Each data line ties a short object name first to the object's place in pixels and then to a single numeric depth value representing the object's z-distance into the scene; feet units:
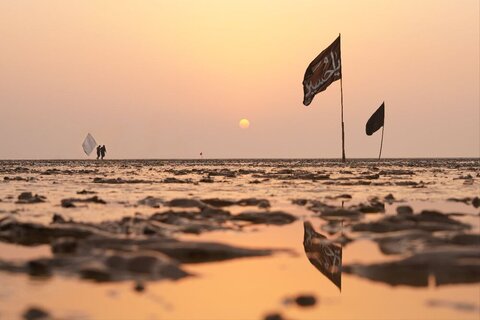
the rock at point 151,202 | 50.79
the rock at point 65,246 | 24.50
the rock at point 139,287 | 17.84
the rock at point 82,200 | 50.03
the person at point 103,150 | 370.00
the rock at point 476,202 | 49.41
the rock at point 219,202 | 51.12
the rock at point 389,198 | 54.80
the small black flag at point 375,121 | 166.71
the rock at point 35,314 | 14.96
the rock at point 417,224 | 32.76
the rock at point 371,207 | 44.37
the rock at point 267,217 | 37.83
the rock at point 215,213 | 39.91
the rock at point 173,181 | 96.48
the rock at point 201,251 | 23.79
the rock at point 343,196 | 58.18
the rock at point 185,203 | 47.78
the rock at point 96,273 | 19.52
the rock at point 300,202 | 50.71
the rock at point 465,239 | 26.81
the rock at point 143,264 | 20.47
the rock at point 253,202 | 48.06
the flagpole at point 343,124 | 149.18
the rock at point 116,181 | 94.12
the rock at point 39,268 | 20.32
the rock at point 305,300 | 16.51
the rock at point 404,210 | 39.53
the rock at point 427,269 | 19.45
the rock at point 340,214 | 39.79
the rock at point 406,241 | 25.31
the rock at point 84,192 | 65.61
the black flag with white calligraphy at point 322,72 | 145.48
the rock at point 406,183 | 84.12
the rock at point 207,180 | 96.88
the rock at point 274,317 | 15.08
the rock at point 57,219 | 34.74
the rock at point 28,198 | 53.06
